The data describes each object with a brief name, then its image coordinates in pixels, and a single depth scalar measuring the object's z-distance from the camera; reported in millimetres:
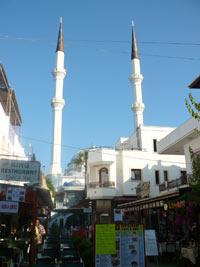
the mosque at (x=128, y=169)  27219
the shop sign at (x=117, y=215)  13991
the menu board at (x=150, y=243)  7848
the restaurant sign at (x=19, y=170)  9672
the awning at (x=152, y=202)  11367
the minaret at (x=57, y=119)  42000
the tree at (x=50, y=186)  35491
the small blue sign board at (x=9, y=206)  8789
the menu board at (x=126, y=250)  5996
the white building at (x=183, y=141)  15320
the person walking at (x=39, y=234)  12442
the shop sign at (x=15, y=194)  8905
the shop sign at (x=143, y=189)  23617
